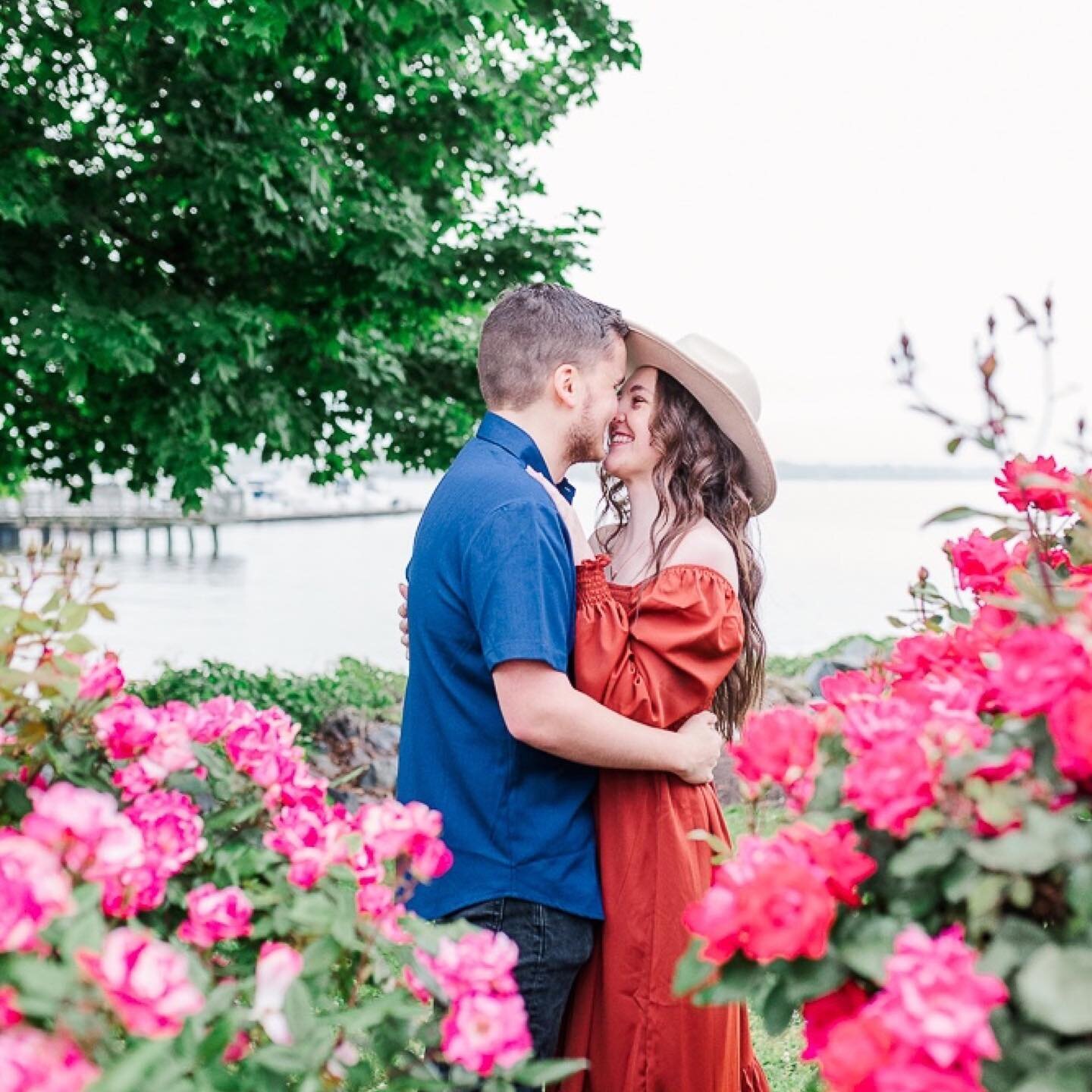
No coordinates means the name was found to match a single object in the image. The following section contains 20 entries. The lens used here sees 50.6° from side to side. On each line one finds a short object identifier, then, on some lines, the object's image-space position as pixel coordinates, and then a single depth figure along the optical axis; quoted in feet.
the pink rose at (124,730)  4.97
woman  7.27
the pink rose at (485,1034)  3.80
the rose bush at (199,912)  3.23
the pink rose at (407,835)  4.48
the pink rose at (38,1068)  2.99
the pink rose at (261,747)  5.00
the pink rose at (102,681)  4.95
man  6.70
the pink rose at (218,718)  5.26
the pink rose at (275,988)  3.61
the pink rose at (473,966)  4.06
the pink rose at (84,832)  3.79
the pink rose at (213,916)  4.18
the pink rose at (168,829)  4.33
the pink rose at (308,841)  4.38
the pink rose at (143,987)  3.20
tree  18.72
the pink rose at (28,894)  3.40
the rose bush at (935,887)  2.98
